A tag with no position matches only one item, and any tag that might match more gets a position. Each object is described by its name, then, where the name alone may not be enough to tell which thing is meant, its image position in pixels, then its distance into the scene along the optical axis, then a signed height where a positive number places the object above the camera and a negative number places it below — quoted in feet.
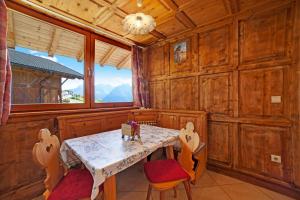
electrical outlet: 6.17 -2.58
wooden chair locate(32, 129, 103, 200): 3.60 -2.29
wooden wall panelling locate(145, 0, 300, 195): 5.99 +0.61
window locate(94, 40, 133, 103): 9.16 +1.78
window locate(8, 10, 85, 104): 6.31 +1.89
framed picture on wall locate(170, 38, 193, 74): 9.21 +2.84
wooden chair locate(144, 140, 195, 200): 4.32 -2.33
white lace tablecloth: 3.37 -1.51
